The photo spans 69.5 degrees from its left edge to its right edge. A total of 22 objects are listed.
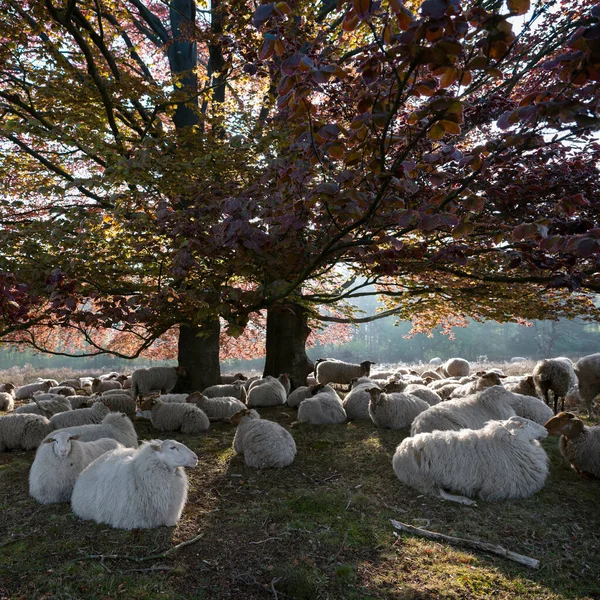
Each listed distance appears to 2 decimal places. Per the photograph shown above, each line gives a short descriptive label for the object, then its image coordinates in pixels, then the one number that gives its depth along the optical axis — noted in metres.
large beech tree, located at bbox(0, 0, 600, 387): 2.22
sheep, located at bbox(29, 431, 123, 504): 4.97
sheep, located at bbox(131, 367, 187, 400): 12.21
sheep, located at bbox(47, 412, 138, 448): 6.29
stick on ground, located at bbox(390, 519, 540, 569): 3.69
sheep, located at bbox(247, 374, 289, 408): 10.75
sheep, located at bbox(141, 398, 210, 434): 8.09
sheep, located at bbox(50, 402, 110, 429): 7.41
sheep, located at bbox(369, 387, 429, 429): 7.91
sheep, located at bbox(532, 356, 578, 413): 8.88
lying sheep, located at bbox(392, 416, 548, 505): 4.99
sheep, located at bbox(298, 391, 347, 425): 8.49
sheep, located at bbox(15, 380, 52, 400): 13.64
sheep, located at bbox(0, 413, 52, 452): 7.12
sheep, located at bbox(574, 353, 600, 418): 8.80
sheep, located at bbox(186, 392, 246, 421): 9.03
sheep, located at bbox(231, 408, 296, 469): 6.08
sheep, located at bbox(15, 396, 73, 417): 8.70
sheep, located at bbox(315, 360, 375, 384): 14.63
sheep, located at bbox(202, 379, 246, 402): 10.92
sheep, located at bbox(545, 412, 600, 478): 5.49
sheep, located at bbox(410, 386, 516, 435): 6.38
